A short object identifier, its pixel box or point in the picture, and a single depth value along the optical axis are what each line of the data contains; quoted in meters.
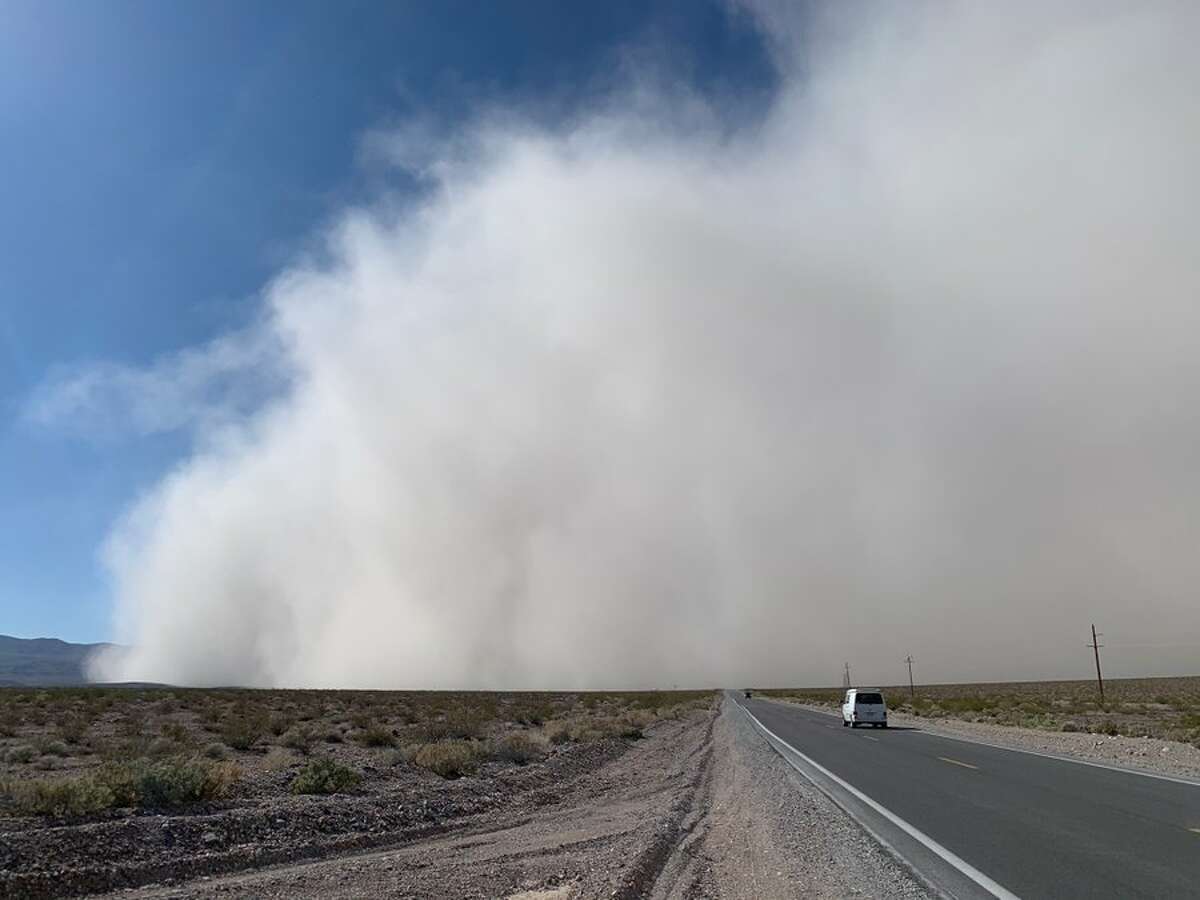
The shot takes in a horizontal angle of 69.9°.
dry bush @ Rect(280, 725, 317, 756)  26.87
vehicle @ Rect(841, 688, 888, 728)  43.94
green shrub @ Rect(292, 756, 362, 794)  15.31
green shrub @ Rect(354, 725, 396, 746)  27.47
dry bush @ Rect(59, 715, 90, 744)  27.18
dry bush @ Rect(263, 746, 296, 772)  19.27
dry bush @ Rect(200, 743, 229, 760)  23.30
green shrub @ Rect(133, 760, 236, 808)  13.07
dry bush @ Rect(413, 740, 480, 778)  19.23
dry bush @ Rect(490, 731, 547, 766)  22.91
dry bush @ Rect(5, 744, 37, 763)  22.09
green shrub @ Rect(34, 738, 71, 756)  23.78
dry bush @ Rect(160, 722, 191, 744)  27.56
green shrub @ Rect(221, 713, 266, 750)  26.94
